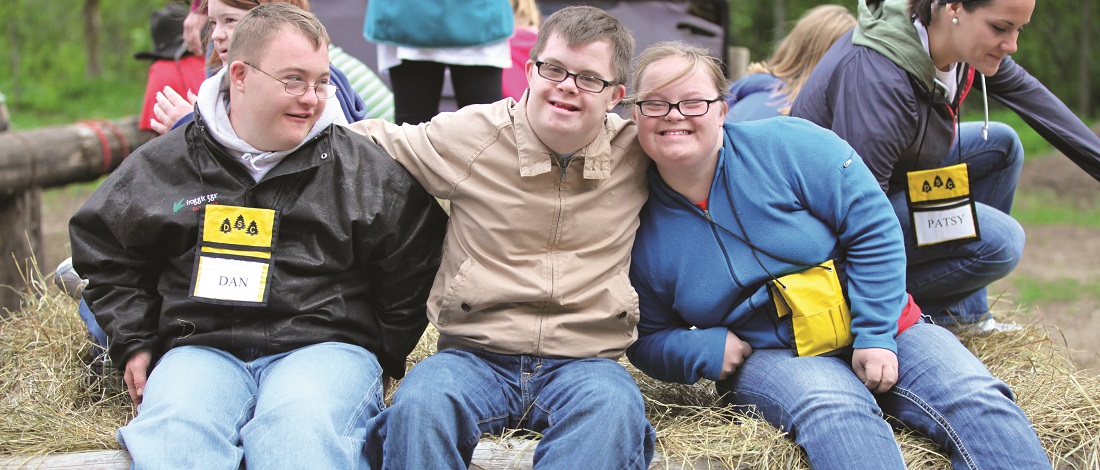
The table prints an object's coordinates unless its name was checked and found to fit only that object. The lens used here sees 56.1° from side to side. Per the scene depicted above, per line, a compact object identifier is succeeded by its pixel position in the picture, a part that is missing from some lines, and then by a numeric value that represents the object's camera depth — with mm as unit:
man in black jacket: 2424
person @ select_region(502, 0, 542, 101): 4754
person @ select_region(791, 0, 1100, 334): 2951
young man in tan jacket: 2465
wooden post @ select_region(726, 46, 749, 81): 6927
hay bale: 2500
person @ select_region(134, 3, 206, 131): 3979
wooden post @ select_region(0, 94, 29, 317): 4973
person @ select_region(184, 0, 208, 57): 3574
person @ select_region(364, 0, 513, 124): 3701
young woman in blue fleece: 2506
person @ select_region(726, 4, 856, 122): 4027
